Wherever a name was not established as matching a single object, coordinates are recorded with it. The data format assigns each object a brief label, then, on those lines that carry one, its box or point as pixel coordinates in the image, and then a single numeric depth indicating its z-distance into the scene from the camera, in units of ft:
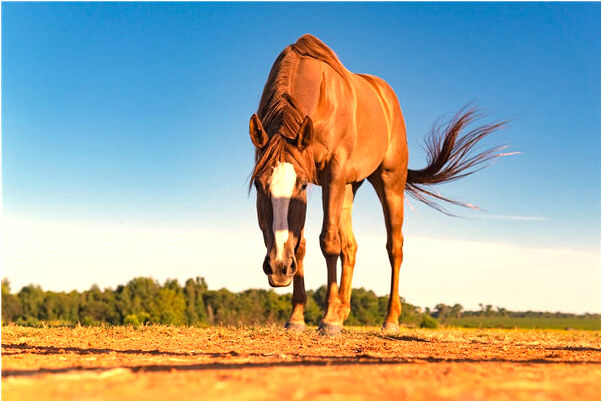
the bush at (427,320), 119.19
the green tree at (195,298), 221.78
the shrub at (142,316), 206.64
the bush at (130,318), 189.26
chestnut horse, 18.38
